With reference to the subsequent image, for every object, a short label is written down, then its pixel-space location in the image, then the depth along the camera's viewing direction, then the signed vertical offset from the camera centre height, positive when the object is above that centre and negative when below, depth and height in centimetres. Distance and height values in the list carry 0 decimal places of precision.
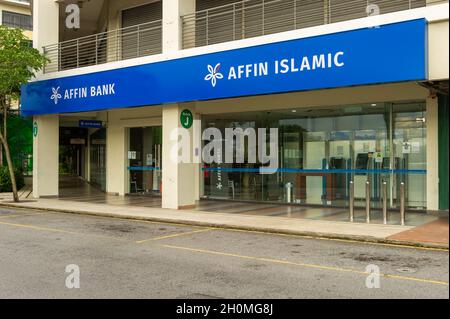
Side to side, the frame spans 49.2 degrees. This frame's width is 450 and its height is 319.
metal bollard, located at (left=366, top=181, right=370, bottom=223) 1213 -116
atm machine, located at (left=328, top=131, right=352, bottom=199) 1584 +9
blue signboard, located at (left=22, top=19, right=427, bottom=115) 1135 +257
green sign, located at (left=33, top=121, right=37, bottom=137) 2098 +148
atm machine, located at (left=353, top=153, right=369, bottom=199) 1542 -45
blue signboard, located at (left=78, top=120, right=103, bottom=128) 2183 +175
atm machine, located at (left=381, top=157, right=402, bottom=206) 1471 -56
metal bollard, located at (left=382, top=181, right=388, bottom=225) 1196 -116
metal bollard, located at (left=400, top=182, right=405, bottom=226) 1160 -111
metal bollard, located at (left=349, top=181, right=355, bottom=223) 1220 -104
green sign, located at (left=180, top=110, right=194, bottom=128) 1587 +142
